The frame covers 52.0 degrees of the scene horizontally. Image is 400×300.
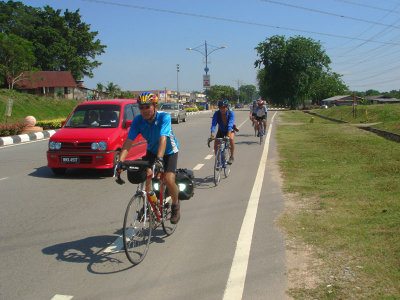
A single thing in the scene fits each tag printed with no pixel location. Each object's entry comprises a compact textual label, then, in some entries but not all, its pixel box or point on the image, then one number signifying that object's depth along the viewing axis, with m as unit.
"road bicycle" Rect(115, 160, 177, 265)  4.16
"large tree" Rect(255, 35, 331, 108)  74.38
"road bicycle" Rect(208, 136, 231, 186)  8.49
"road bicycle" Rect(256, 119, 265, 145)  16.03
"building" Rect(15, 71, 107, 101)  58.23
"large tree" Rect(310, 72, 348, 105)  115.94
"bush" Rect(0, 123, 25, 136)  18.84
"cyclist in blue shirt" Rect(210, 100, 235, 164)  8.95
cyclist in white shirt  16.31
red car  8.83
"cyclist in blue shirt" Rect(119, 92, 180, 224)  4.66
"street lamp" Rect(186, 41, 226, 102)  57.45
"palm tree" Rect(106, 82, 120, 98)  81.62
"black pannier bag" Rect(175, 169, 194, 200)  5.18
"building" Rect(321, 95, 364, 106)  99.78
